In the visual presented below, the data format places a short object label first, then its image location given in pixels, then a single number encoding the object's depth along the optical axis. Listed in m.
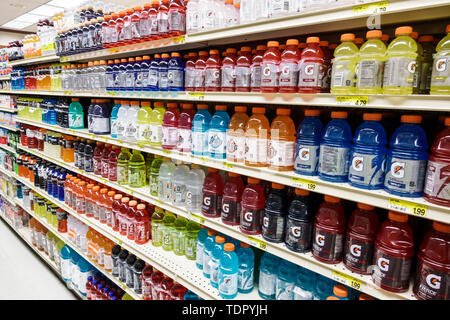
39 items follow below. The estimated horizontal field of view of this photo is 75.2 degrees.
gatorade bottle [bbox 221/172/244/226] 1.71
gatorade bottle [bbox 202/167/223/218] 1.83
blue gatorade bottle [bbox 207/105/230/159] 1.73
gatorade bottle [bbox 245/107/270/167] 1.54
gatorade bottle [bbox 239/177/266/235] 1.60
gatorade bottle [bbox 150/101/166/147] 2.11
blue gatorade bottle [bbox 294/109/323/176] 1.35
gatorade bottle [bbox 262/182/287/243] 1.51
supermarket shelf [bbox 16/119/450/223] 1.02
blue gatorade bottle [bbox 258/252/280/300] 1.64
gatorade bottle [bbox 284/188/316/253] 1.42
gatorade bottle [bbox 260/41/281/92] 1.41
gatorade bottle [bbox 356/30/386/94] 1.12
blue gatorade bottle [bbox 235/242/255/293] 1.72
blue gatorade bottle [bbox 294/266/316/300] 1.51
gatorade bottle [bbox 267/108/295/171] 1.44
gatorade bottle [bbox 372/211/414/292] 1.14
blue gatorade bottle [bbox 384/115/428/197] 1.09
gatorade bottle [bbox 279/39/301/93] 1.35
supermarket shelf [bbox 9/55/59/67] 3.12
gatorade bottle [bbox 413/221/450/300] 1.04
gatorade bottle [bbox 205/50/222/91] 1.71
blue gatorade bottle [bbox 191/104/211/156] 1.80
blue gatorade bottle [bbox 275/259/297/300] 1.57
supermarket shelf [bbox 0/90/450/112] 0.96
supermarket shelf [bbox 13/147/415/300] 1.19
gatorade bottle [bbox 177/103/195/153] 1.93
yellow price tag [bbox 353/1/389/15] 1.03
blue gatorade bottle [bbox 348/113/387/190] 1.18
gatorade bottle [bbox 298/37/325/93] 1.29
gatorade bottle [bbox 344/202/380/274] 1.24
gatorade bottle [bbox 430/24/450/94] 1.00
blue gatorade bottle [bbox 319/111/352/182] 1.26
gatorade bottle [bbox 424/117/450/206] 1.02
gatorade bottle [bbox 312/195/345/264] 1.33
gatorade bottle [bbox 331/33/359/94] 1.19
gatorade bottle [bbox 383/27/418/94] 1.06
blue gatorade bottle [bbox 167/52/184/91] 1.92
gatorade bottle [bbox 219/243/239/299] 1.66
